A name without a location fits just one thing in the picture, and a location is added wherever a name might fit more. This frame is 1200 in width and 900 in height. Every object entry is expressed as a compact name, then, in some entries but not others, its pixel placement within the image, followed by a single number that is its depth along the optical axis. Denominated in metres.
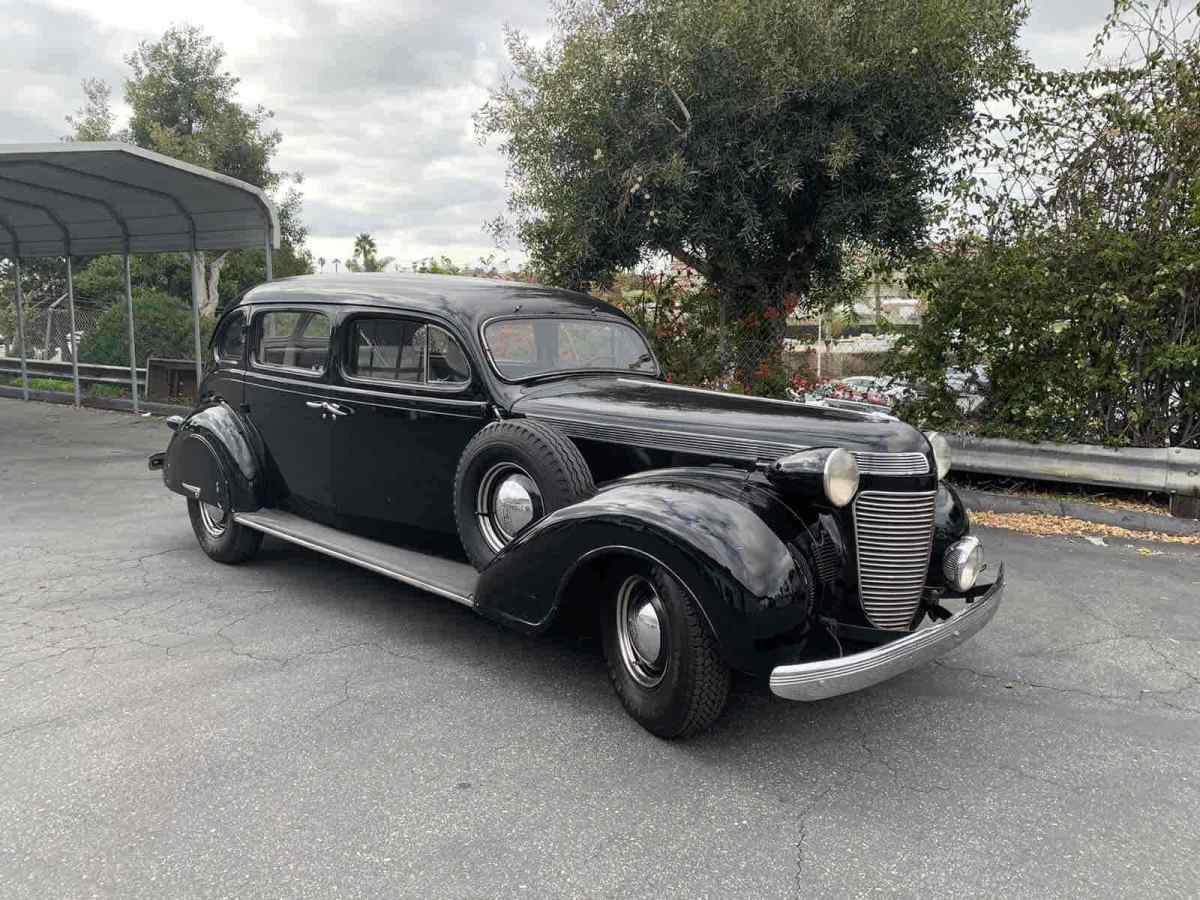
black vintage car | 3.06
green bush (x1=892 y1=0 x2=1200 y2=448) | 6.43
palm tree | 54.86
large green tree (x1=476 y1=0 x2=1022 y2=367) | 7.40
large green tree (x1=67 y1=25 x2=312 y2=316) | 24.11
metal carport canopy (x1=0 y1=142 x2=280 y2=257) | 9.27
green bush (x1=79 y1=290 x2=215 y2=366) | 14.84
